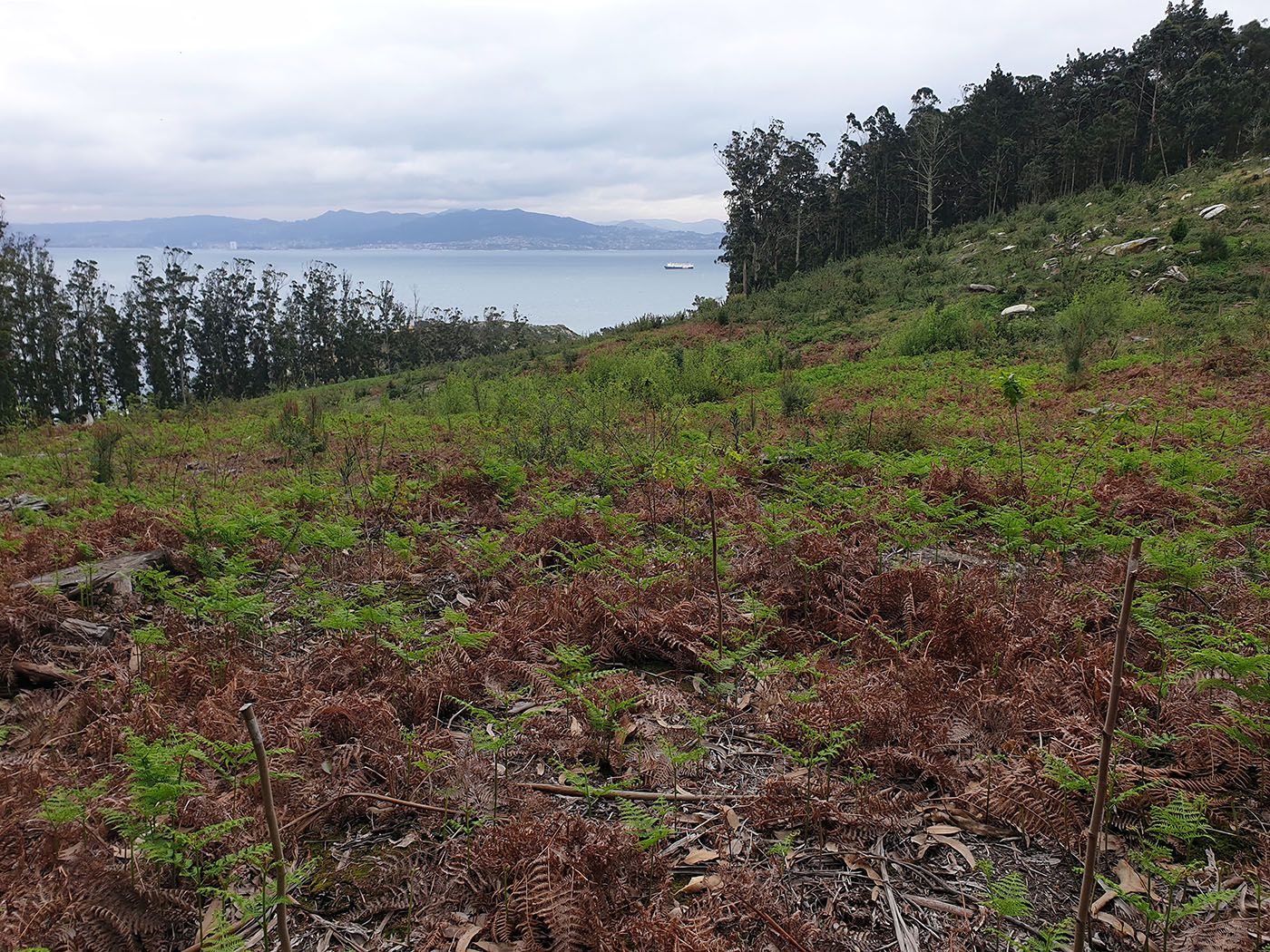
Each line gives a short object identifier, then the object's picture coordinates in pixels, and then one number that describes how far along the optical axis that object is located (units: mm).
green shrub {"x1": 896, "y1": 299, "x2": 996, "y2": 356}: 17234
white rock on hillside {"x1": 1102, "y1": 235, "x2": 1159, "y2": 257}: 22672
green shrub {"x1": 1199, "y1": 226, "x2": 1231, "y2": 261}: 19406
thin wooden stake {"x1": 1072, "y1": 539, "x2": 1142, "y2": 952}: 1380
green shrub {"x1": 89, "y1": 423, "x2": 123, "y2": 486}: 8312
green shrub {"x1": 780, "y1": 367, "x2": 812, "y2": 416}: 10914
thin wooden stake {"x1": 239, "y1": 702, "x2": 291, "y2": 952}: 1334
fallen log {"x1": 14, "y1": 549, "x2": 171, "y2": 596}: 4289
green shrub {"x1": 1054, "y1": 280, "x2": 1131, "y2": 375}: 12417
